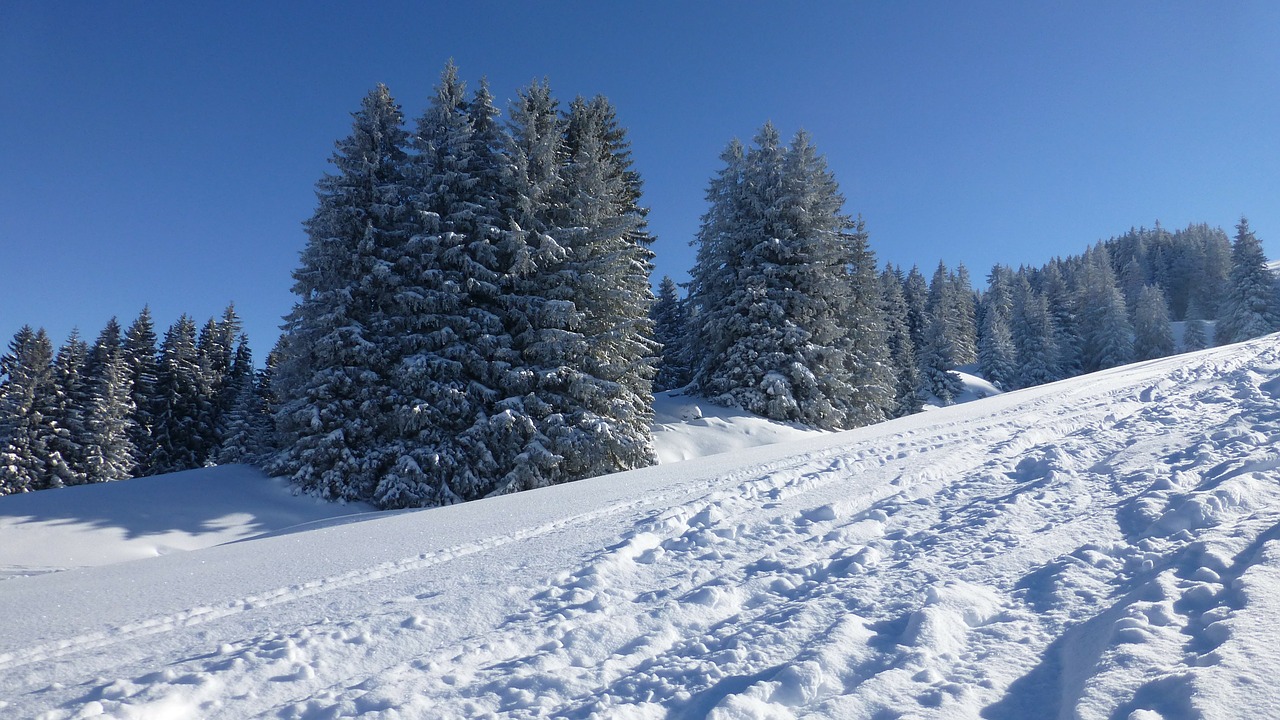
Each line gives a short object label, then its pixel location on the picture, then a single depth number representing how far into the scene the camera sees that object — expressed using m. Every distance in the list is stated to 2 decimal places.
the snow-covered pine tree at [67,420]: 27.42
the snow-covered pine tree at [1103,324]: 48.97
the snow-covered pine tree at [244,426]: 27.12
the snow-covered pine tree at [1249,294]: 39.31
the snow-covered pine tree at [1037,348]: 48.53
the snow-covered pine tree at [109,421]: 28.67
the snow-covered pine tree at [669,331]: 33.69
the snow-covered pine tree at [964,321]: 62.78
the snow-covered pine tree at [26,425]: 25.64
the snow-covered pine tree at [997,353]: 52.05
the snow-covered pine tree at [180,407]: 33.16
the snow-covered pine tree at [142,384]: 32.66
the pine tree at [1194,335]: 49.44
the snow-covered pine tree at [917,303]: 49.22
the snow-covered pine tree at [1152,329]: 50.69
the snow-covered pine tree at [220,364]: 34.72
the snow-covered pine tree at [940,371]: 41.66
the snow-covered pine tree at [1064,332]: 51.22
